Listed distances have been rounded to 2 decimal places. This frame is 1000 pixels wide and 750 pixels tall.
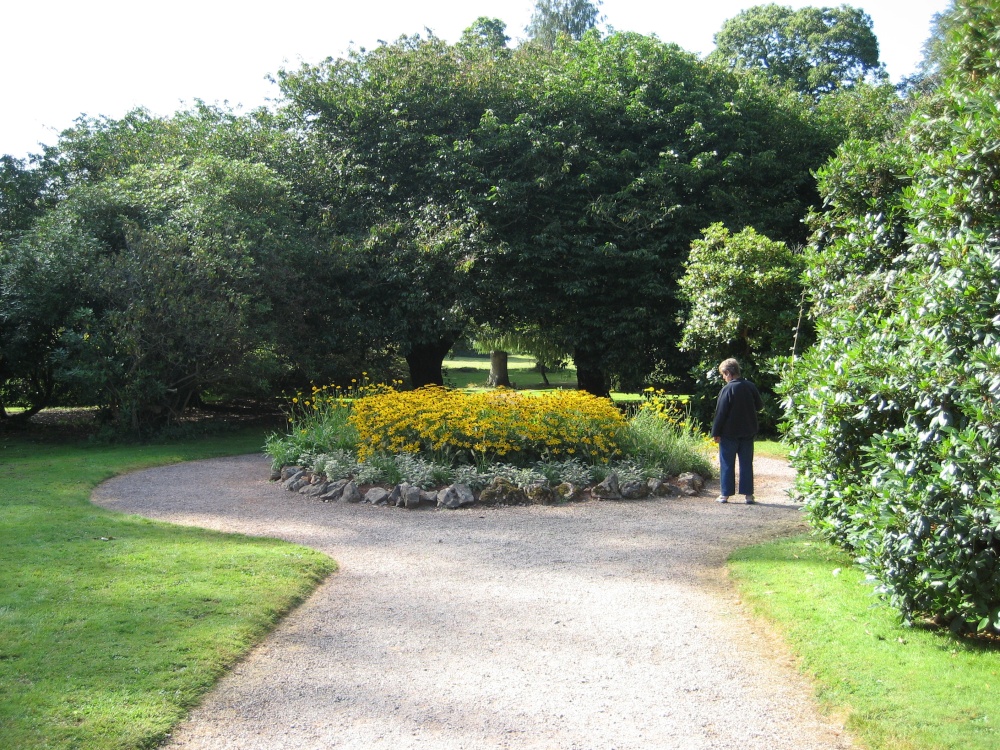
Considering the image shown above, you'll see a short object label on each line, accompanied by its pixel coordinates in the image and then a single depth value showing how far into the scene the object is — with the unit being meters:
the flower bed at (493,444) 10.03
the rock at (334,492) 9.91
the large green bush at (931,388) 4.55
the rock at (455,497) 9.38
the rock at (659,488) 10.03
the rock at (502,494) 9.55
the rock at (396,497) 9.48
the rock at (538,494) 9.62
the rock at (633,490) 9.86
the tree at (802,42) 39.25
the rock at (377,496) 9.58
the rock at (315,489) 10.11
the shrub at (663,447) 10.77
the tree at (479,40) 21.22
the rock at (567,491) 9.65
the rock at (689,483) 10.18
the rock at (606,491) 9.80
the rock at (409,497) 9.40
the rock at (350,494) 9.73
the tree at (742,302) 14.88
